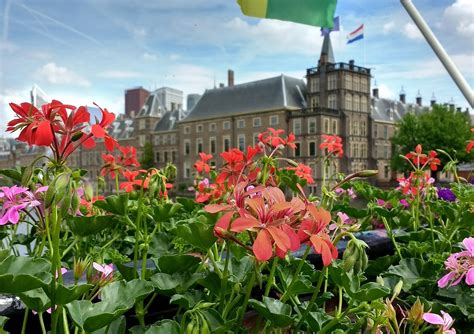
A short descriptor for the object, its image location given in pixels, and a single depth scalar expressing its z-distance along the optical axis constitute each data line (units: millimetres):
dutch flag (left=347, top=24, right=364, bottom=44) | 26116
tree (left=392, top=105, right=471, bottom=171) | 31875
